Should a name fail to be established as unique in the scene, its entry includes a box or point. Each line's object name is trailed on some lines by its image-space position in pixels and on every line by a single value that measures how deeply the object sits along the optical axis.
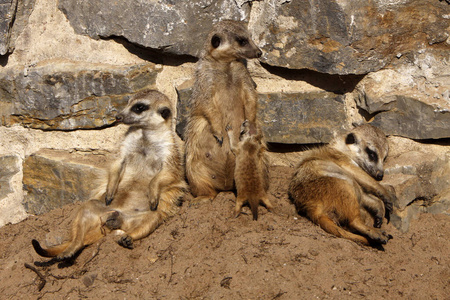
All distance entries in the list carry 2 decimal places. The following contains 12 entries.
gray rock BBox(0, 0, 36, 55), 6.34
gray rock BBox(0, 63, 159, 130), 6.64
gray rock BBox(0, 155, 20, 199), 6.79
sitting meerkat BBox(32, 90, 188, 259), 5.94
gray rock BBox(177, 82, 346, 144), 6.73
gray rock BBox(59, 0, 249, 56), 6.47
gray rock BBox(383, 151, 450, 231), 6.12
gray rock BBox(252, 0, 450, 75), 6.12
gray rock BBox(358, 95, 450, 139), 6.10
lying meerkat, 5.92
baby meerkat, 6.16
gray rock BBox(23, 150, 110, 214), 6.79
